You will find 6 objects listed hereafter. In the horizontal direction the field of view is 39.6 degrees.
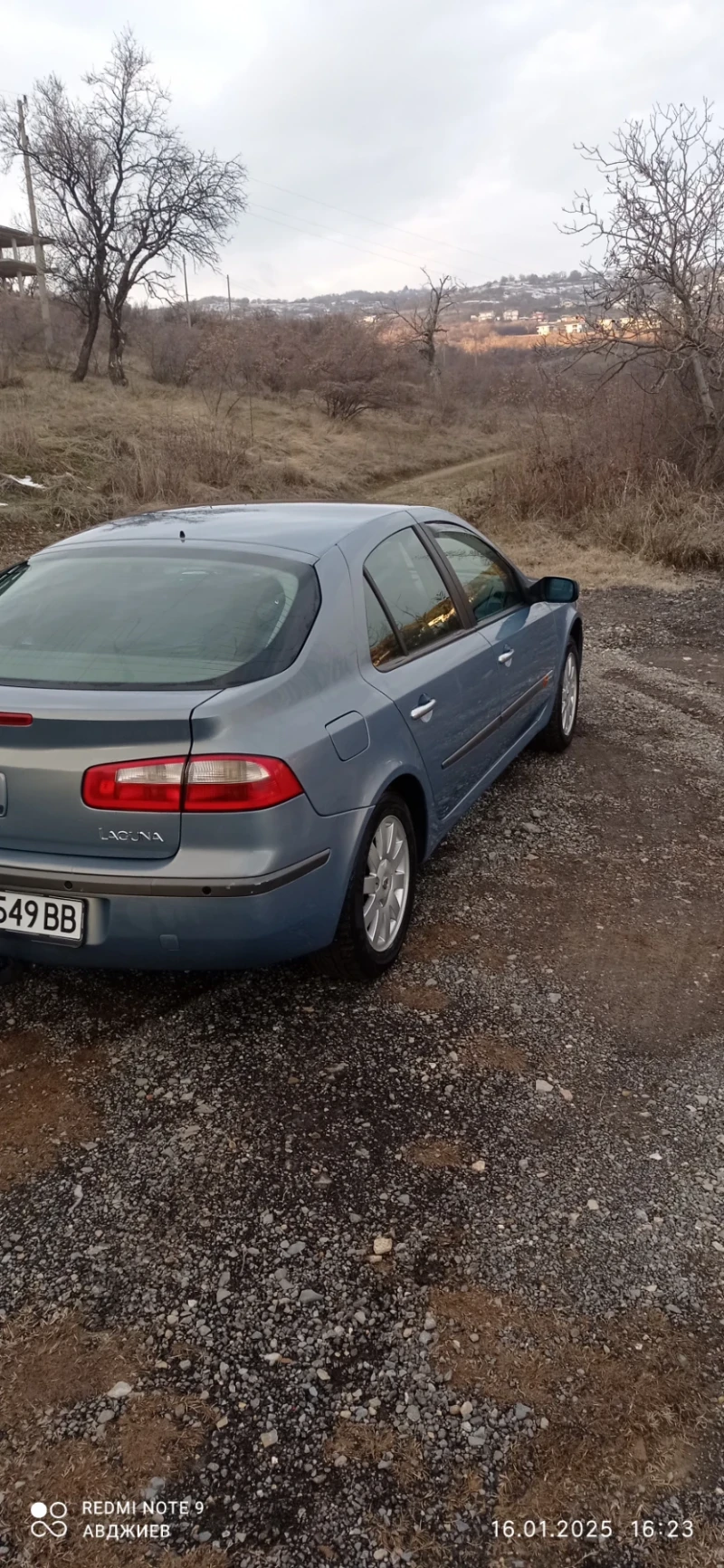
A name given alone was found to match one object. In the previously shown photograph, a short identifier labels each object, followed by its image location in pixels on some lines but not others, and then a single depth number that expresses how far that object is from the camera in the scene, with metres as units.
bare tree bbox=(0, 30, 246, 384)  29.33
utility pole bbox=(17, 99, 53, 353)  34.44
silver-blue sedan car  2.59
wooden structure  44.25
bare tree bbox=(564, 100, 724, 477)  13.57
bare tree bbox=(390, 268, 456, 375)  46.53
